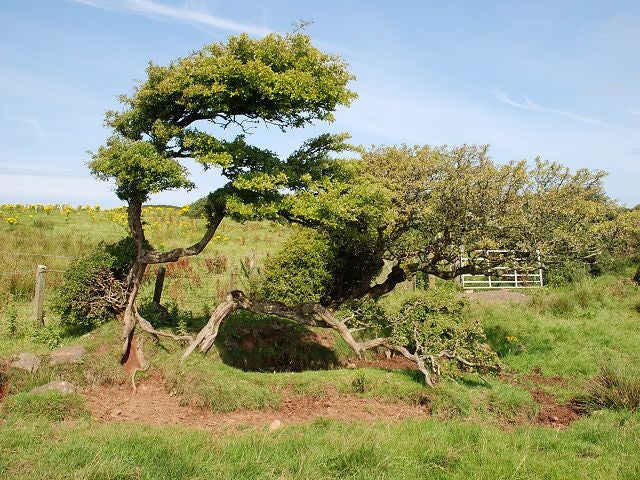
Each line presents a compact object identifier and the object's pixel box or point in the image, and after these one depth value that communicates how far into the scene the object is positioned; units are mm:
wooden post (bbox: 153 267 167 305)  13773
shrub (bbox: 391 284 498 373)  11016
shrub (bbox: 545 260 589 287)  25016
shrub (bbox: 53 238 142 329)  12031
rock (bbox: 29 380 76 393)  9164
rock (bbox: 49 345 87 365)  10430
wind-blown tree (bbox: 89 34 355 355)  10031
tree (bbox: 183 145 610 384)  12062
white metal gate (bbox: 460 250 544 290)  25281
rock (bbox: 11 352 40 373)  10078
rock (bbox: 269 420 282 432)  8227
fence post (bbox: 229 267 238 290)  15711
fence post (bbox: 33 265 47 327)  13492
